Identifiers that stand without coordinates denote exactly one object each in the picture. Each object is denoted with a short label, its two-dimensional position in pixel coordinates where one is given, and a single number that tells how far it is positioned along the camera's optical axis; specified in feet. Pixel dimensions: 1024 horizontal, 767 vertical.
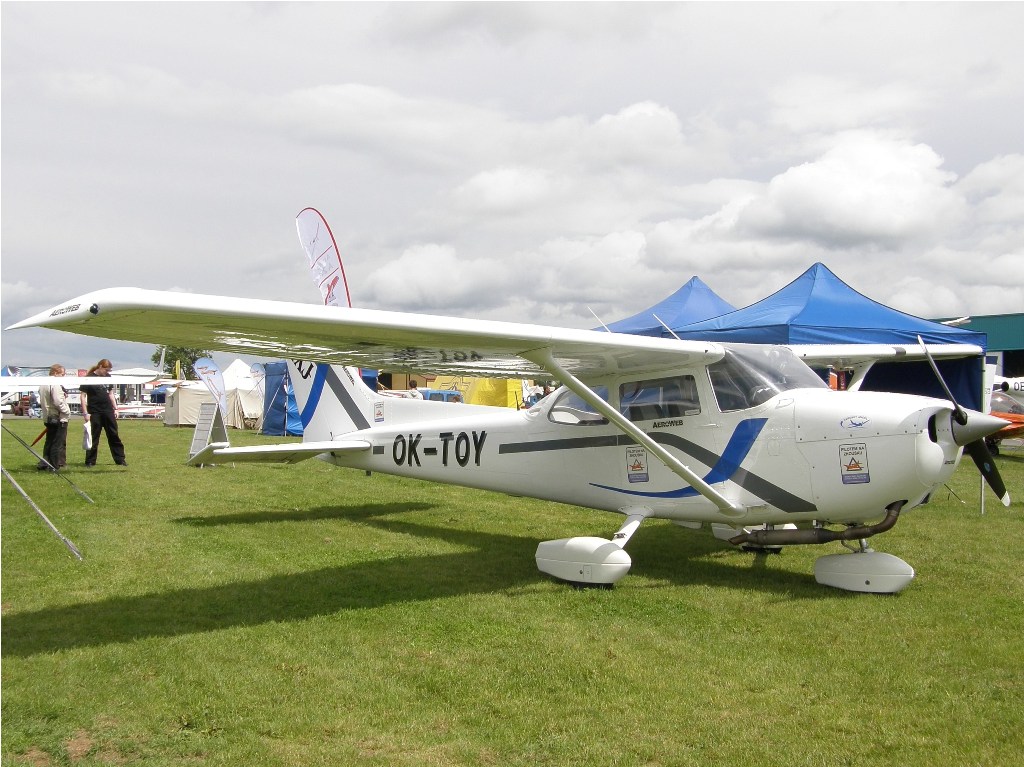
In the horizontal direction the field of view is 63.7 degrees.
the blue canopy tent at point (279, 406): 87.51
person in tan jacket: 46.85
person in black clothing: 50.64
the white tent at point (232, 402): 106.93
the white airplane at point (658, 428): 18.51
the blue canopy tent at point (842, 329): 43.55
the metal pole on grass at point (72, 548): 24.31
